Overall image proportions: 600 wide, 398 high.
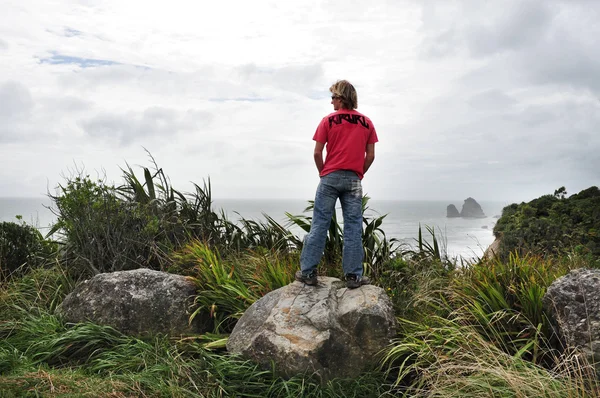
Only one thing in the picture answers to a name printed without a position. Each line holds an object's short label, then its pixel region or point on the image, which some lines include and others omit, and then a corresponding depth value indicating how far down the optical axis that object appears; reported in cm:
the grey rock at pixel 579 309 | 442
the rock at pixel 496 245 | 962
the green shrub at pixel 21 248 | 878
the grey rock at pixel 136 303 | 606
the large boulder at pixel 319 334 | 493
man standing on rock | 575
